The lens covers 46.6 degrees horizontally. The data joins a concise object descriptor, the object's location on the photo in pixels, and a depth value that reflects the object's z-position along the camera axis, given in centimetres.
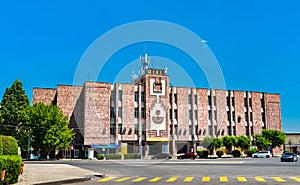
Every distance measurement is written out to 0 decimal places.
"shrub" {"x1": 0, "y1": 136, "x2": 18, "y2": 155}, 1730
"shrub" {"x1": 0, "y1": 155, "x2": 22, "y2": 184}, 1397
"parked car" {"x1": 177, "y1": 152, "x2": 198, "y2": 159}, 5847
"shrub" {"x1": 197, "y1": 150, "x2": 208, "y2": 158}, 6260
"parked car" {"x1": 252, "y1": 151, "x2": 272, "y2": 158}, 6151
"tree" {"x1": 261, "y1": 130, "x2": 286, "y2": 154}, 7300
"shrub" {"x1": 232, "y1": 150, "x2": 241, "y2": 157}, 6631
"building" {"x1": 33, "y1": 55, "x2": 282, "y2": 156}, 6506
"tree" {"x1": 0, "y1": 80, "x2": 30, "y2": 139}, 5834
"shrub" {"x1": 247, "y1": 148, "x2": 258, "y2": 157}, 6739
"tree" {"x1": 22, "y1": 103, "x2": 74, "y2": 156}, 5419
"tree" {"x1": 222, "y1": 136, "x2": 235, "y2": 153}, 6606
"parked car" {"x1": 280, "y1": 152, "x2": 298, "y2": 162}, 3988
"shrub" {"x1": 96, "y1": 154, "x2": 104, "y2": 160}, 6018
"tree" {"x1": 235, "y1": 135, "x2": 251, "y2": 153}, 6702
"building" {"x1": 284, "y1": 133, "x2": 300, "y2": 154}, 8862
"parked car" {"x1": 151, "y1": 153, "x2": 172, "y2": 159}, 6223
